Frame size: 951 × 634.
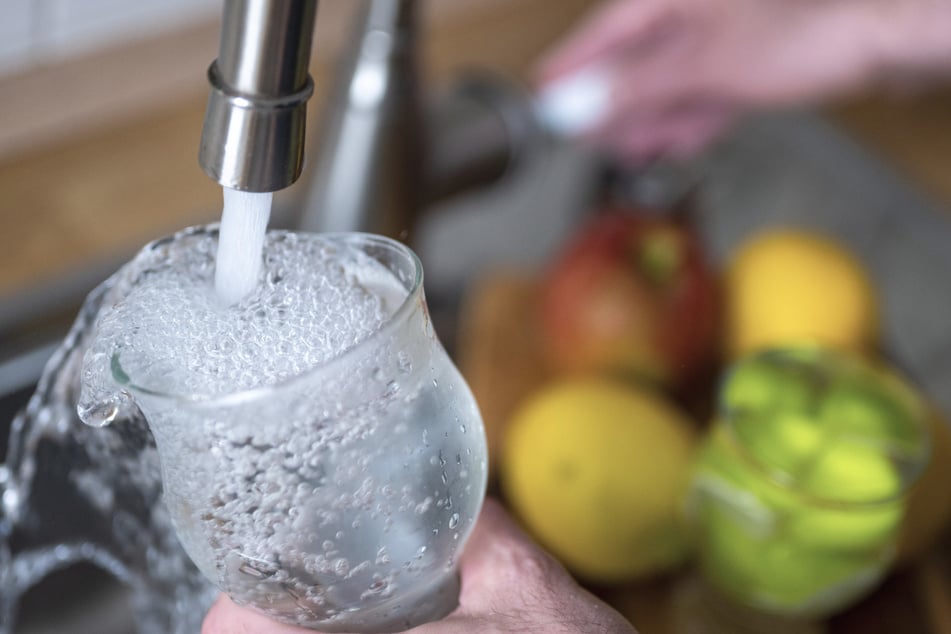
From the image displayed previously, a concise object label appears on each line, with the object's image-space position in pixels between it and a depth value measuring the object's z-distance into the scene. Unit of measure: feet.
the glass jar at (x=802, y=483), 1.25
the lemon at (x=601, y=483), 1.37
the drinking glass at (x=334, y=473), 0.68
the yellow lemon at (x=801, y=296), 1.63
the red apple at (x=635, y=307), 1.72
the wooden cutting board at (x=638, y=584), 1.39
